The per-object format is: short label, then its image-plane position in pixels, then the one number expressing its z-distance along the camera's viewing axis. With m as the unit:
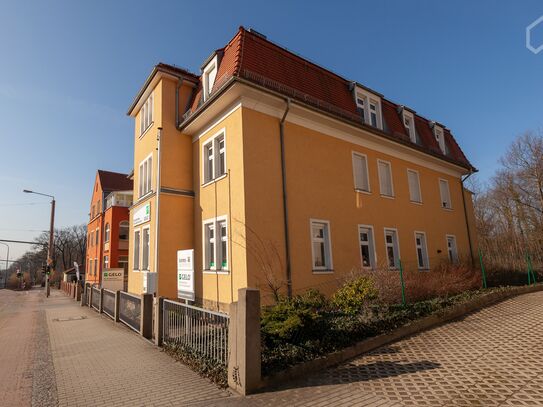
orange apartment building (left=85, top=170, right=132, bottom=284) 31.17
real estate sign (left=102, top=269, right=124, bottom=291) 18.12
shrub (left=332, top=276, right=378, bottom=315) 9.66
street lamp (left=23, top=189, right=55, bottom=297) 29.76
